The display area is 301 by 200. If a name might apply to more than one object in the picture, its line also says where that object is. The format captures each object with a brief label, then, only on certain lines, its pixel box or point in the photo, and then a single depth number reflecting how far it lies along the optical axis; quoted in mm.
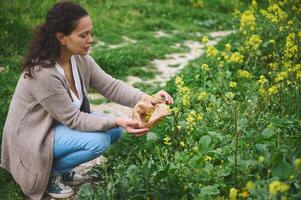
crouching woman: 3506
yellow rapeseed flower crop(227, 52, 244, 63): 3827
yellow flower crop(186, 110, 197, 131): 3768
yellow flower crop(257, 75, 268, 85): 4024
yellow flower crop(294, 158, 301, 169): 2309
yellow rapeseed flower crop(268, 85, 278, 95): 3865
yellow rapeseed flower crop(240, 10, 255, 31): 5621
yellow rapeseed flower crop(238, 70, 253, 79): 4226
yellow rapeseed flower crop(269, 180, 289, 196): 2068
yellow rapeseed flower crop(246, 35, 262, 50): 4492
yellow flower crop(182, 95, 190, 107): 3819
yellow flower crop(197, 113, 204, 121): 3774
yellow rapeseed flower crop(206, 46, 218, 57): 4045
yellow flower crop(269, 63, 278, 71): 4564
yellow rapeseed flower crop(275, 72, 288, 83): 3854
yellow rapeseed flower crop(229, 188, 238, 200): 2571
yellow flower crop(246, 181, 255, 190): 2277
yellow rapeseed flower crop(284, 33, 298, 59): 4500
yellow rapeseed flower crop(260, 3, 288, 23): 5223
